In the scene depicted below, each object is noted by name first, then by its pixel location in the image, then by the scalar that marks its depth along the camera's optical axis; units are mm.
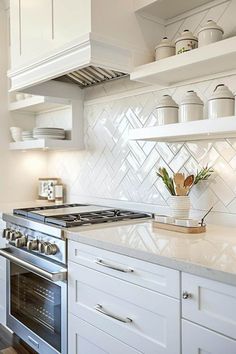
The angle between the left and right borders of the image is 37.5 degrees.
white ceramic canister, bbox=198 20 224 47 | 1645
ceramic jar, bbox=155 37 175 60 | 1912
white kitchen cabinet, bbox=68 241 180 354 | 1259
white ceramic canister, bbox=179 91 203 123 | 1715
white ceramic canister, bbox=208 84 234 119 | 1555
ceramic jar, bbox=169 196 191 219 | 1809
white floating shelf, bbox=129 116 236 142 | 1471
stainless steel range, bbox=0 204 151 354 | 1818
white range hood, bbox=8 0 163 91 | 1849
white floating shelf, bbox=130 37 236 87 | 1508
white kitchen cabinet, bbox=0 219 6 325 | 2434
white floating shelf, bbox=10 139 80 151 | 2631
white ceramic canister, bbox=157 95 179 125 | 1853
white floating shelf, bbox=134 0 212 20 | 1886
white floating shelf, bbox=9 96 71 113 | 2657
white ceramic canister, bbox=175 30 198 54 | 1764
